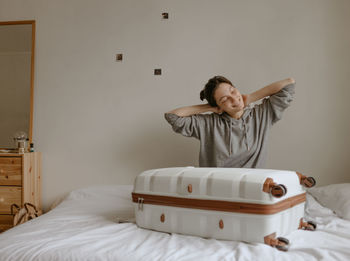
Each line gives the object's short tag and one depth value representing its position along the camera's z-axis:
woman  1.71
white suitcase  1.11
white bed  1.05
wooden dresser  2.29
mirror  2.57
